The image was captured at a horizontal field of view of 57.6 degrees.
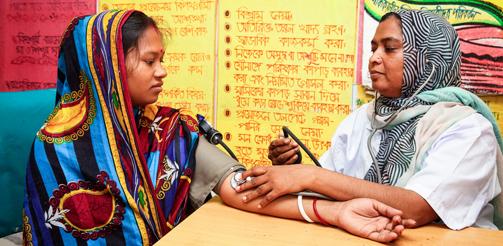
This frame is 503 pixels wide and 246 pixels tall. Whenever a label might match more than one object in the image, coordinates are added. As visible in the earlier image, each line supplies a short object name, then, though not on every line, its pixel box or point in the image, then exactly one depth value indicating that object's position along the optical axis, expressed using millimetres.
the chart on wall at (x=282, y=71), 1926
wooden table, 991
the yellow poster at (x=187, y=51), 2117
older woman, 1177
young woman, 1233
